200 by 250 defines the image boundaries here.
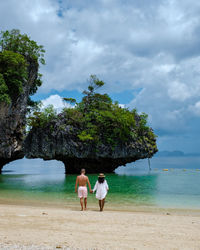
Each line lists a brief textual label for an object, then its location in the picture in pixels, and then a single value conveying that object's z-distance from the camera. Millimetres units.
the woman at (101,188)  11156
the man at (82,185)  11195
